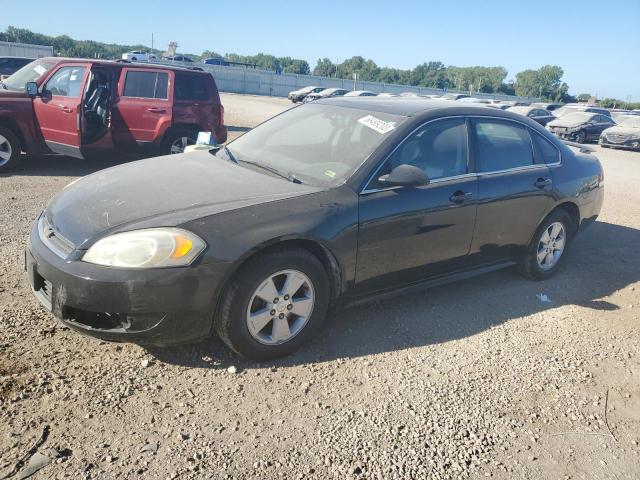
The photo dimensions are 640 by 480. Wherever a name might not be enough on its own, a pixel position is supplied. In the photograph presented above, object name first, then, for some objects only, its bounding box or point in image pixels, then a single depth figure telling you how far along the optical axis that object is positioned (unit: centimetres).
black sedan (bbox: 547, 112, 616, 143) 2300
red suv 809
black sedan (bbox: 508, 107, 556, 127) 2581
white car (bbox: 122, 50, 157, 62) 4728
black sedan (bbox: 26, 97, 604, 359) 298
